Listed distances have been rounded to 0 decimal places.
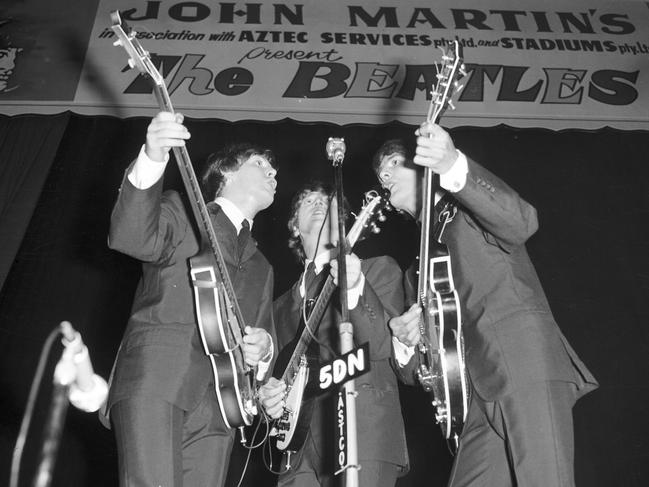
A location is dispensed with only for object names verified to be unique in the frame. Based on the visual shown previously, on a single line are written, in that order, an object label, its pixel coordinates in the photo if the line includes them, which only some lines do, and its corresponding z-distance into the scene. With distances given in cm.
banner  484
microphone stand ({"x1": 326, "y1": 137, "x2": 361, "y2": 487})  161
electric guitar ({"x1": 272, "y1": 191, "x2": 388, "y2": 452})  252
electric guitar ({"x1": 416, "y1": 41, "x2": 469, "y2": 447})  216
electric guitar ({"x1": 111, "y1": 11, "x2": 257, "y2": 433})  215
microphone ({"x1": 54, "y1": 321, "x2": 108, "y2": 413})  137
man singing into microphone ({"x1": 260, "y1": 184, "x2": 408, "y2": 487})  246
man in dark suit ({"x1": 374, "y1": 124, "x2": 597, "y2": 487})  194
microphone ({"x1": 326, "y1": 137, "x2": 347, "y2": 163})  212
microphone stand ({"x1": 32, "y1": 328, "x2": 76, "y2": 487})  118
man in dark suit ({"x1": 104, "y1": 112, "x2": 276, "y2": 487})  204
